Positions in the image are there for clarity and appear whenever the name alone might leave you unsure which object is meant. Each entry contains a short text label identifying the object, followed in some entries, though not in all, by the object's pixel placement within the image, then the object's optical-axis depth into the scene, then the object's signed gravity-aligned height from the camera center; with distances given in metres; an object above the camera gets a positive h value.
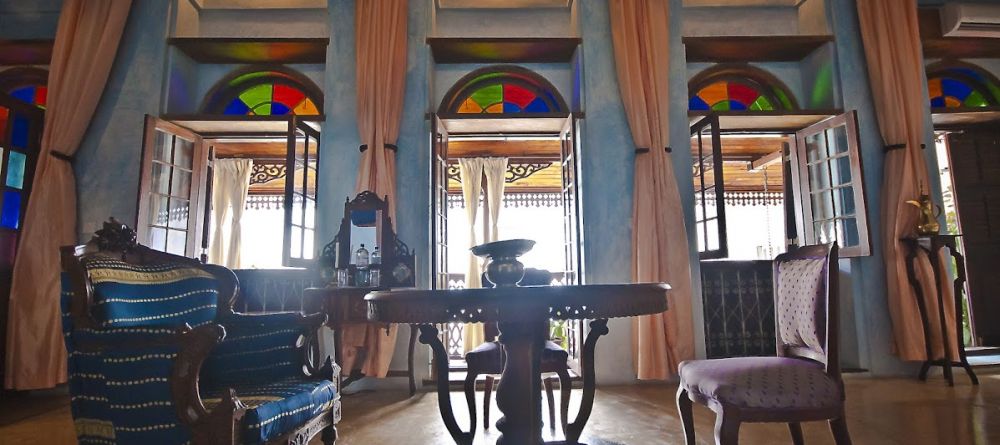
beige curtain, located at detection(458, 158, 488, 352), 6.85 +1.16
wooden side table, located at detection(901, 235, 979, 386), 3.68 -0.12
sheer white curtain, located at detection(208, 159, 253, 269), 7.36 +1.07
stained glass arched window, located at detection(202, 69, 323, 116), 4.71 +1.70
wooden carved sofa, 1.35 -0.25
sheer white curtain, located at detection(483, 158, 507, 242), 7.26 +1.31
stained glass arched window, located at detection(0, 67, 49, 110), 4.51 +1.78
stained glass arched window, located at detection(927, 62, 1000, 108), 4.83 +1.75
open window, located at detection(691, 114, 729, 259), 3.87 +0.64
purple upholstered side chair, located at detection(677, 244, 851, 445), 1.56 -0.35
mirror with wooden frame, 3.66 +0.21
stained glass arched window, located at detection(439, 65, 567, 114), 4.65 +1.72
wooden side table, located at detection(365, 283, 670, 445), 1.37 -0.10
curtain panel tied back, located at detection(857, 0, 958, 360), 3.83 +1.07
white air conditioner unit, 4.33 +2.15
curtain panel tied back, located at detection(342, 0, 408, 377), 3.89 +1.46
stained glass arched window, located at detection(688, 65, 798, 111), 4.77 +1.71
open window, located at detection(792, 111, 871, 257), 4.04 +0.74
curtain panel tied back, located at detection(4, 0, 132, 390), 3.48 +0.64
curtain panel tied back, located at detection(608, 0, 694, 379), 3.75 +0.63
